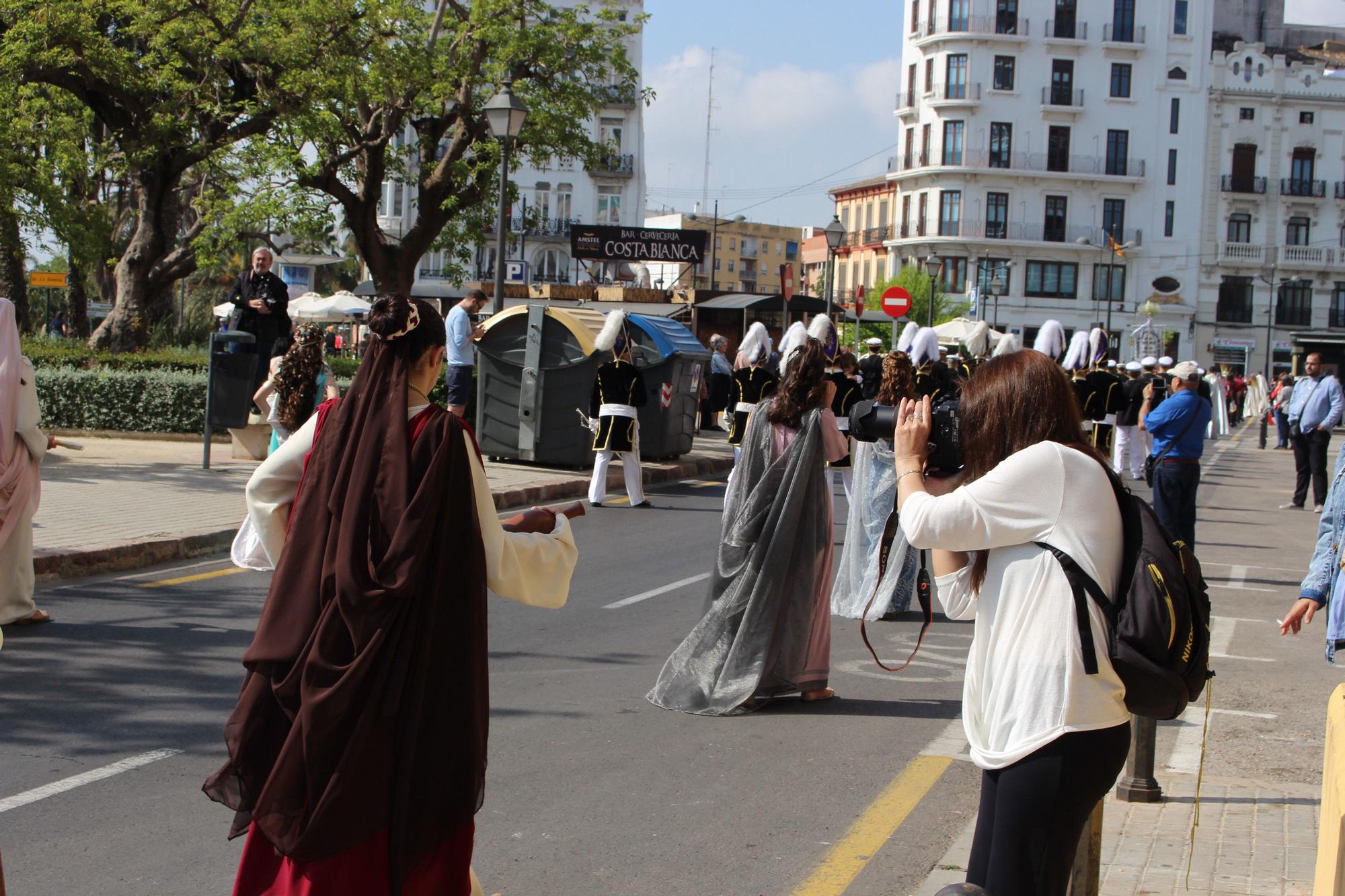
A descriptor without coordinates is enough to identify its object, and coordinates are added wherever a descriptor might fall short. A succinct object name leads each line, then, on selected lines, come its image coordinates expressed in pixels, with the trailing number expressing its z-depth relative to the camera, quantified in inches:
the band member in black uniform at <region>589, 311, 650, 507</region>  552.4
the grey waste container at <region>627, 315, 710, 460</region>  697.6
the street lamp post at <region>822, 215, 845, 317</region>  1019.3
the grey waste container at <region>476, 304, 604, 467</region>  636.1
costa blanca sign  1198.3
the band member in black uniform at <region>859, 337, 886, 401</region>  663.8
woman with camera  119.3
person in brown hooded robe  121.5
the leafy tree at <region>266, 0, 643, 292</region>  816.3
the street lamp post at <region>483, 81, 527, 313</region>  657.0
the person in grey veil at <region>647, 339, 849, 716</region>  256.4
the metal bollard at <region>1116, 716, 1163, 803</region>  202.2
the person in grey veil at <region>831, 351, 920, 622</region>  363.3
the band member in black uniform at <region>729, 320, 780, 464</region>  543.2
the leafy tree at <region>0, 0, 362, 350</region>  709.3
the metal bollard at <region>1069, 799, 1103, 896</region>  141.8
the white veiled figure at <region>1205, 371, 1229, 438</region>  1406.3
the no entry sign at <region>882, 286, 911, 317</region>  944.9
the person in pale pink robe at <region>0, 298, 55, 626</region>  267.4
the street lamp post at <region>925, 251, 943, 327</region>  1358.3
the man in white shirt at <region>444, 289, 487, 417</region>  615.5
